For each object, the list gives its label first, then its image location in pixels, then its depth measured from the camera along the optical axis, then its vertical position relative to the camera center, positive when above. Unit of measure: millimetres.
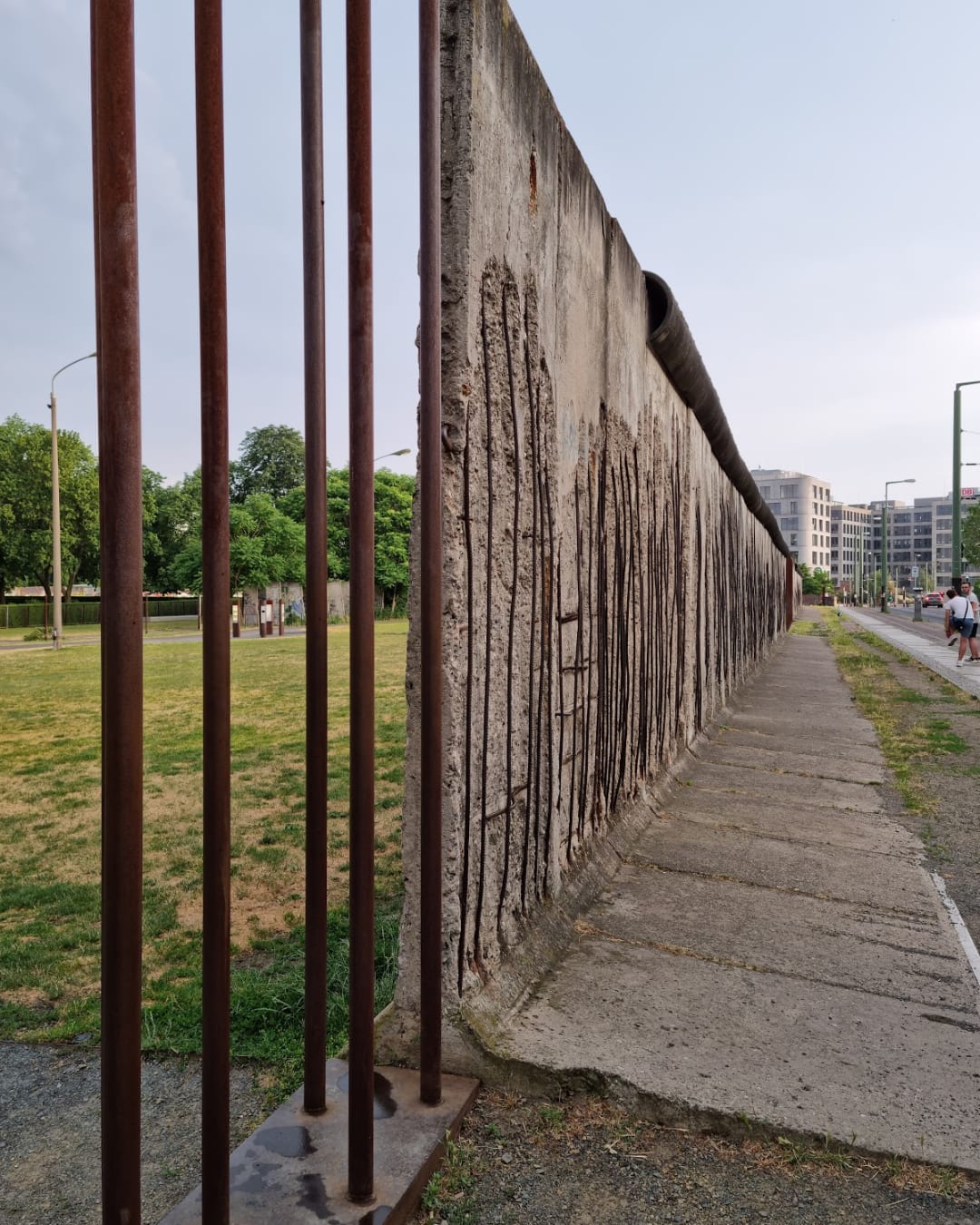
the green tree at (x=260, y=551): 39875 +1891
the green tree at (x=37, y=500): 38312 +3931
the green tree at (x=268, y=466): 66625 +9076
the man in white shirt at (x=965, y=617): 15336 -470
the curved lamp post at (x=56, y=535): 21142 +1344
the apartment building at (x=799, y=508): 131625 +11650
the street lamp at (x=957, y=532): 24031 +1502
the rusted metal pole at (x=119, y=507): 1100 +103
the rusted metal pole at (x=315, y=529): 1572 +112
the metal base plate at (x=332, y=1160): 1498 -999
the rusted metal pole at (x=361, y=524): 1573 +119
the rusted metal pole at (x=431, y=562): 1771 +59
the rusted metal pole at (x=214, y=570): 1292 +32
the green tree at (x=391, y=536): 48812 +3000
